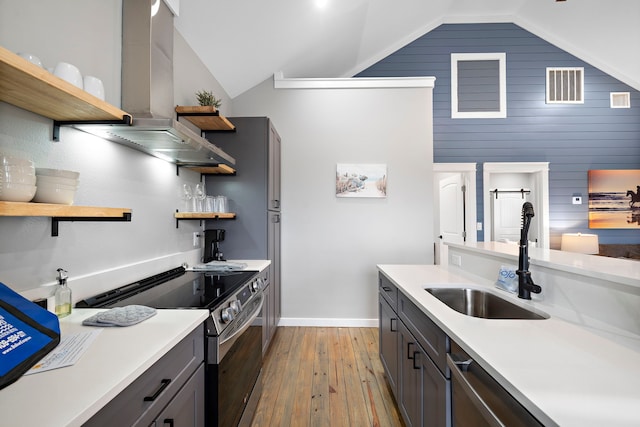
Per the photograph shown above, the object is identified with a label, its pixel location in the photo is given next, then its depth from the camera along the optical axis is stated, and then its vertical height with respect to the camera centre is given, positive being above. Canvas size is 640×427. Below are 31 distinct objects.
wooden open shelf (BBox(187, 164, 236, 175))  2.43 +0.43
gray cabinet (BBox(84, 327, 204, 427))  0.71 -0.54
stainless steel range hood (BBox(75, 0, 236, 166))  1.47 +0.78
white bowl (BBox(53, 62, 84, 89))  1.09 +0.57
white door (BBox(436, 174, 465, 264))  4.38 +0.09
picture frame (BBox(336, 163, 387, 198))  3.56 +0.47
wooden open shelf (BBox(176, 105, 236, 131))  2.25 +0.87
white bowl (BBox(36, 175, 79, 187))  0.96 +0.13
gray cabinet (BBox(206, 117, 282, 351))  2.79 +0.28
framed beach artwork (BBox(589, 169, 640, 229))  4.48 +0.35
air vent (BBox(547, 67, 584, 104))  4.52 +2.12
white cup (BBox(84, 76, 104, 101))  1.21 +0.57
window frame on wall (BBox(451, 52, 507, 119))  4.45 +1.99
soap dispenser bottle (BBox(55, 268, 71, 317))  1.14 -0.33
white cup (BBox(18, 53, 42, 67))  0.97 +0.55
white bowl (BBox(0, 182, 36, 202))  0.83 +0.08
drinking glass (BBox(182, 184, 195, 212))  2.33 +0.16
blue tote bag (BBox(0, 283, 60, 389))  0.68 -0.32
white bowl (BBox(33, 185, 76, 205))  0.97 +0.08
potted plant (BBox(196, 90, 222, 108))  2.39 +1.01
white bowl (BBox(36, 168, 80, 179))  0.96 +0.16
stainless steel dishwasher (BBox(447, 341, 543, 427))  0.74 -0.55
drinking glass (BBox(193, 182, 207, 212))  2.38 +0.18
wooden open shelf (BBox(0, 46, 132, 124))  0.82 +0.43
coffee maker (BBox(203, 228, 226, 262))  2.58 -0.25
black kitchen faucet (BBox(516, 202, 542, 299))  1.44 -0.26
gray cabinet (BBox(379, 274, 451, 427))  1.18 -0.76
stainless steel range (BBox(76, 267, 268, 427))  1.24 -0.53
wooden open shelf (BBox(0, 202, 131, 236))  0.83 +0.02
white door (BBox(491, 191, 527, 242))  4.68 +0.05
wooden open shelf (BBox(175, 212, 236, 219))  2.21 +0.02
